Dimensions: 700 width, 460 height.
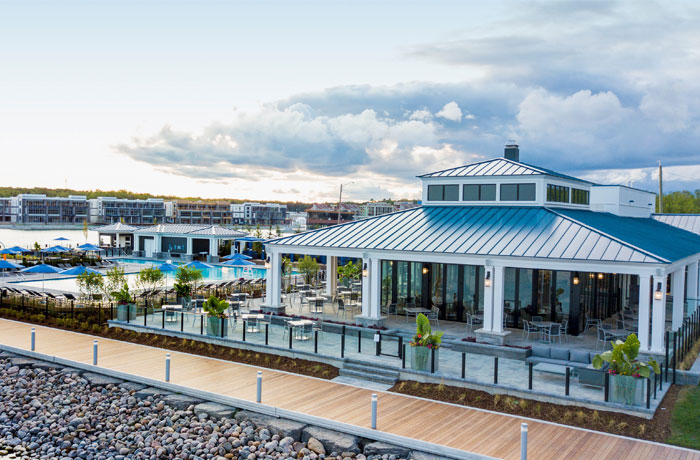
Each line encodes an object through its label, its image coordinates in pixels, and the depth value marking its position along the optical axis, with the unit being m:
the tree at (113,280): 31.15
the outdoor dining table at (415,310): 24.33
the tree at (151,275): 32.28
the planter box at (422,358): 17.11
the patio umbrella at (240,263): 40.95
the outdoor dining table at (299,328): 21.19
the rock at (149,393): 16.86
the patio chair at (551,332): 20.36
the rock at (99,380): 17.97
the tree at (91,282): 30.52
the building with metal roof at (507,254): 19.47
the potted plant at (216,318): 21.69
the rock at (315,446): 13.25
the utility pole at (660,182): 67.82
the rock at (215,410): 15.30
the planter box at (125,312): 24.69
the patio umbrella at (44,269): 32.03
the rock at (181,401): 16.09
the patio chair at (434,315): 23.44
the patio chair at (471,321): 22.48
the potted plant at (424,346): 17.11
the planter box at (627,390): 14.13
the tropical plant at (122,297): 25.08
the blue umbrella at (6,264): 35.66
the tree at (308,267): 37.72
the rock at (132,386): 17.34
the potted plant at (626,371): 14.16
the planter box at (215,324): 21.69
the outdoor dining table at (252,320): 22.31
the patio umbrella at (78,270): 31.59
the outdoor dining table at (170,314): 24.41
